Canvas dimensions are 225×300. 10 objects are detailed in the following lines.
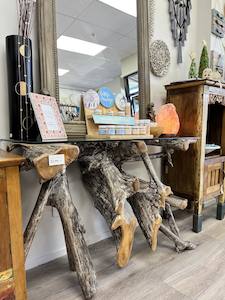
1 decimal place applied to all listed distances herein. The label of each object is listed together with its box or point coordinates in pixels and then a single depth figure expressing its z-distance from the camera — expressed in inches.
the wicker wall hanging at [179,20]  85.0
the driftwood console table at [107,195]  42.6
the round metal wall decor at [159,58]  78.9
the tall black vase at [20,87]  47.1
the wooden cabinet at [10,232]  33.6
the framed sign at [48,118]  46.4
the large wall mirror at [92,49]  54.5
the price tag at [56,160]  35.7
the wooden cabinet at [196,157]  73.2
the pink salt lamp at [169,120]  71.8
